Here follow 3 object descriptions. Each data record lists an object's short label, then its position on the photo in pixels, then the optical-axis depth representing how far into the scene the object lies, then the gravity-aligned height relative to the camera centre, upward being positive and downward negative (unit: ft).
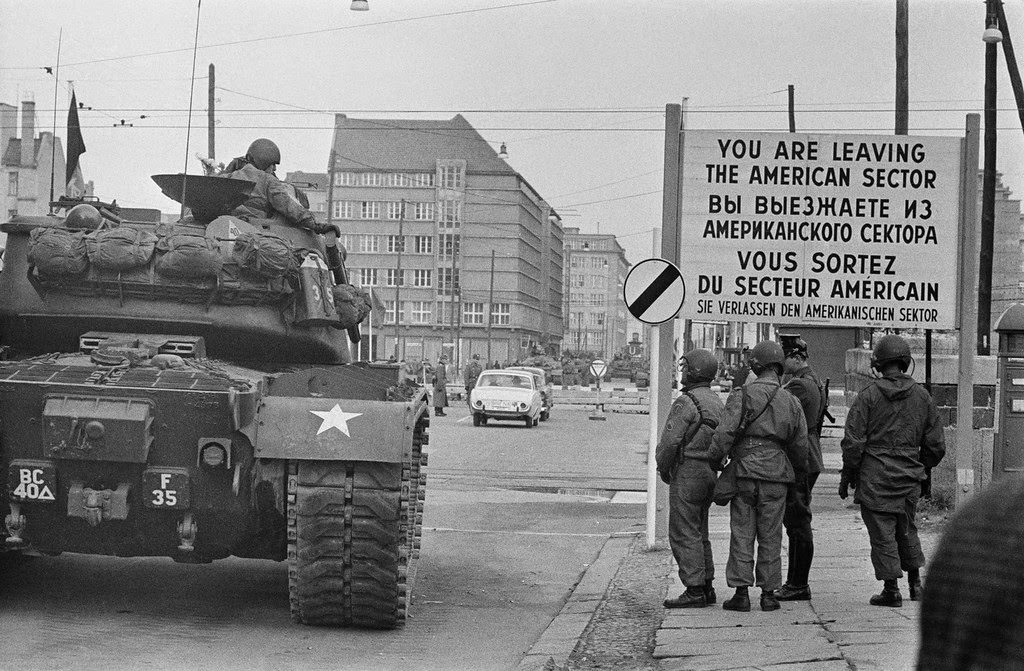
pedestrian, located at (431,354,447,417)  125.90 -1.61
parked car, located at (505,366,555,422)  127.03 -1.80
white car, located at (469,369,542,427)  112.37 -2.45
